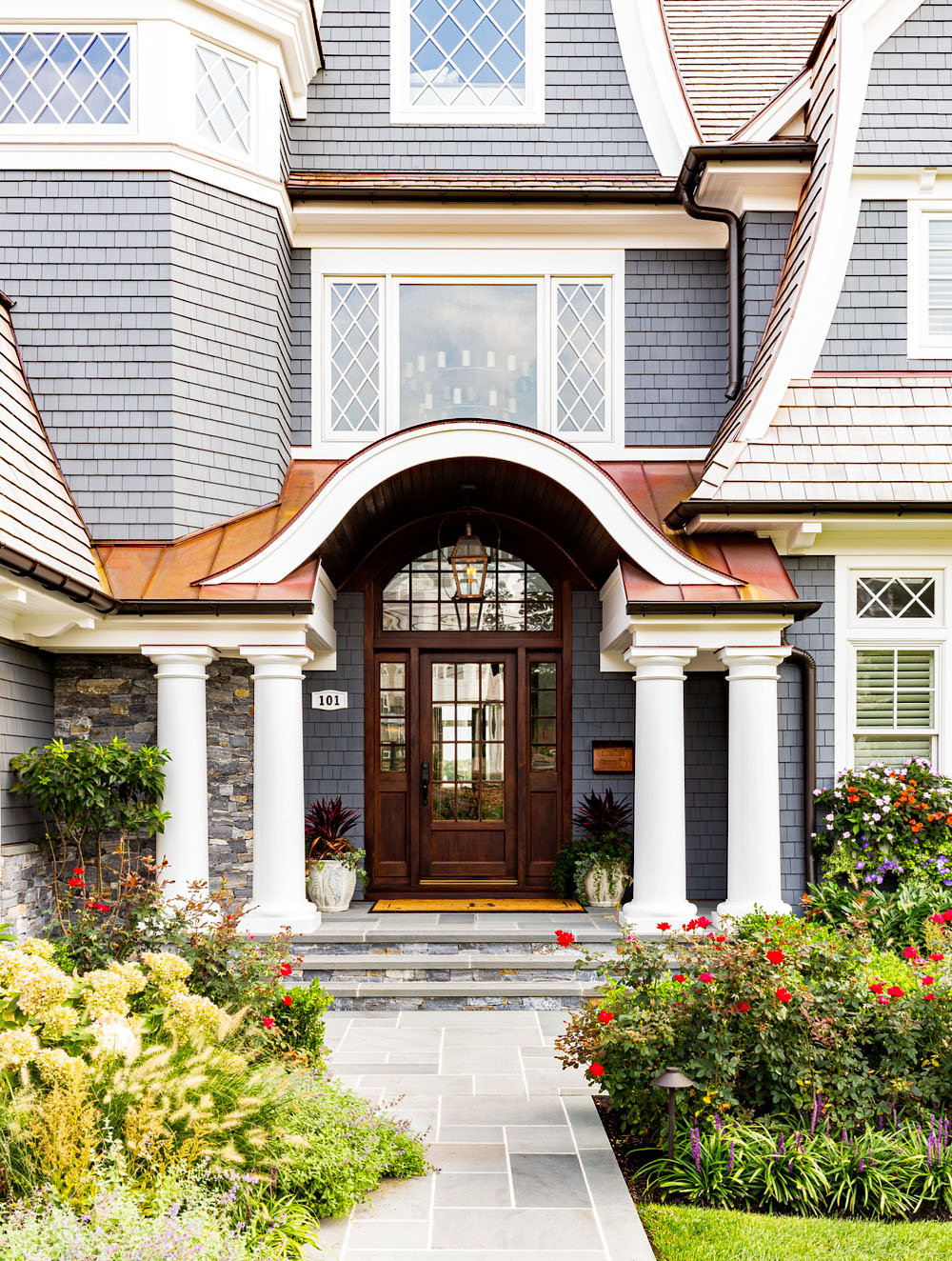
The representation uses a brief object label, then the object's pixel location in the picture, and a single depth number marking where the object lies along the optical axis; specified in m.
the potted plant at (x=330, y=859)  8.48
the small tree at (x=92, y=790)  7.07
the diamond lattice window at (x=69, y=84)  8.27
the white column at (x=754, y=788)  7.68
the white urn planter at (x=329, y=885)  8.47
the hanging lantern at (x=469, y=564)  8.48
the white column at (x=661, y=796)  7.71
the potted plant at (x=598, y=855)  8.71
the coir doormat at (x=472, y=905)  8.70
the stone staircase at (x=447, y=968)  7.24
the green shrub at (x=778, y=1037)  4.54
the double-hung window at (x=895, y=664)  8.43
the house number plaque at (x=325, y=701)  9.14
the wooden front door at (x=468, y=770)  9.45
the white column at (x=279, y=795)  7.59
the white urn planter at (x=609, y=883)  8.70
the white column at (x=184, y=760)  7.53
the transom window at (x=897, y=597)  8.50
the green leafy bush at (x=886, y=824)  7.86
